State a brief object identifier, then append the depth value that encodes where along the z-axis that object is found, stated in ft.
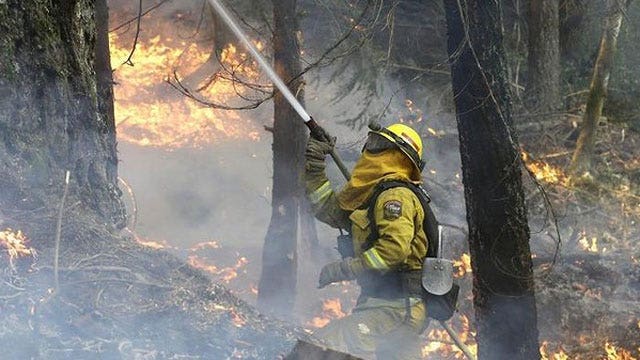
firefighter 29.14
